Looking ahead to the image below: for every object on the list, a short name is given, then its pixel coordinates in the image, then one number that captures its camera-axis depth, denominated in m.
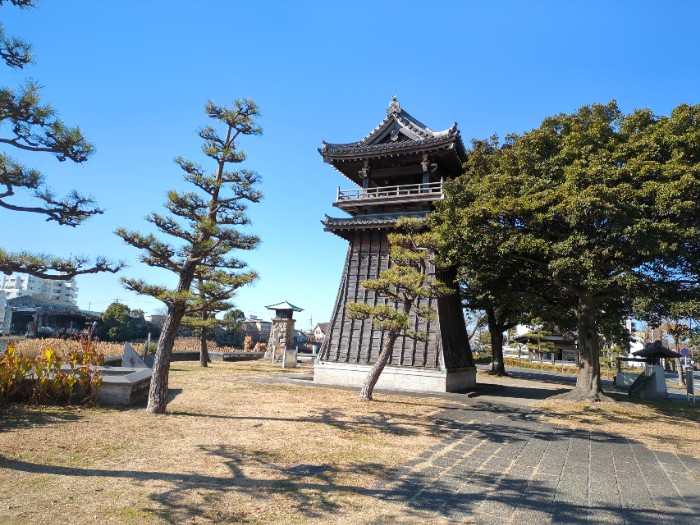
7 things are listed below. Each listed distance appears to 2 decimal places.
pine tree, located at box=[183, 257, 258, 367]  9.77
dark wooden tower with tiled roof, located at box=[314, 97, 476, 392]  15.51
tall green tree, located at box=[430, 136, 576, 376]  14.02
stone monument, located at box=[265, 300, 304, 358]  28.42
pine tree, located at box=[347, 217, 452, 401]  11.92
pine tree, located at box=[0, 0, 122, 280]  6.23
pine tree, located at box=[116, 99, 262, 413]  8.82
